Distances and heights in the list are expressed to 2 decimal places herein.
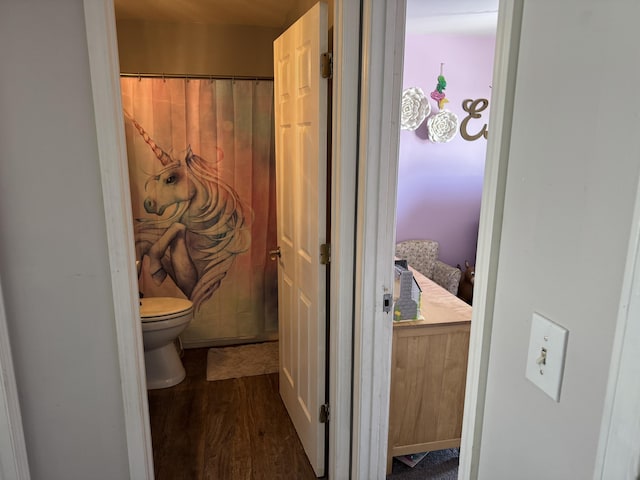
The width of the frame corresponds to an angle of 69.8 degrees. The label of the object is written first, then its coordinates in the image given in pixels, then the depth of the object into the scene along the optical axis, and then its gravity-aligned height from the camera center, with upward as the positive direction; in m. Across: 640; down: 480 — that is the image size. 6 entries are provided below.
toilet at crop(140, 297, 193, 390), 2.71 -1.11
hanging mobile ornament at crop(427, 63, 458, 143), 3.69 +0.24
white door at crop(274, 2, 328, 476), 1.77 -0.28
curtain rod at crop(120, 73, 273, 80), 2.94 +0.47
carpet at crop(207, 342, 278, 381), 3.04 -1.45
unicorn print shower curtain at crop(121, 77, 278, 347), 3.03 -0.33
